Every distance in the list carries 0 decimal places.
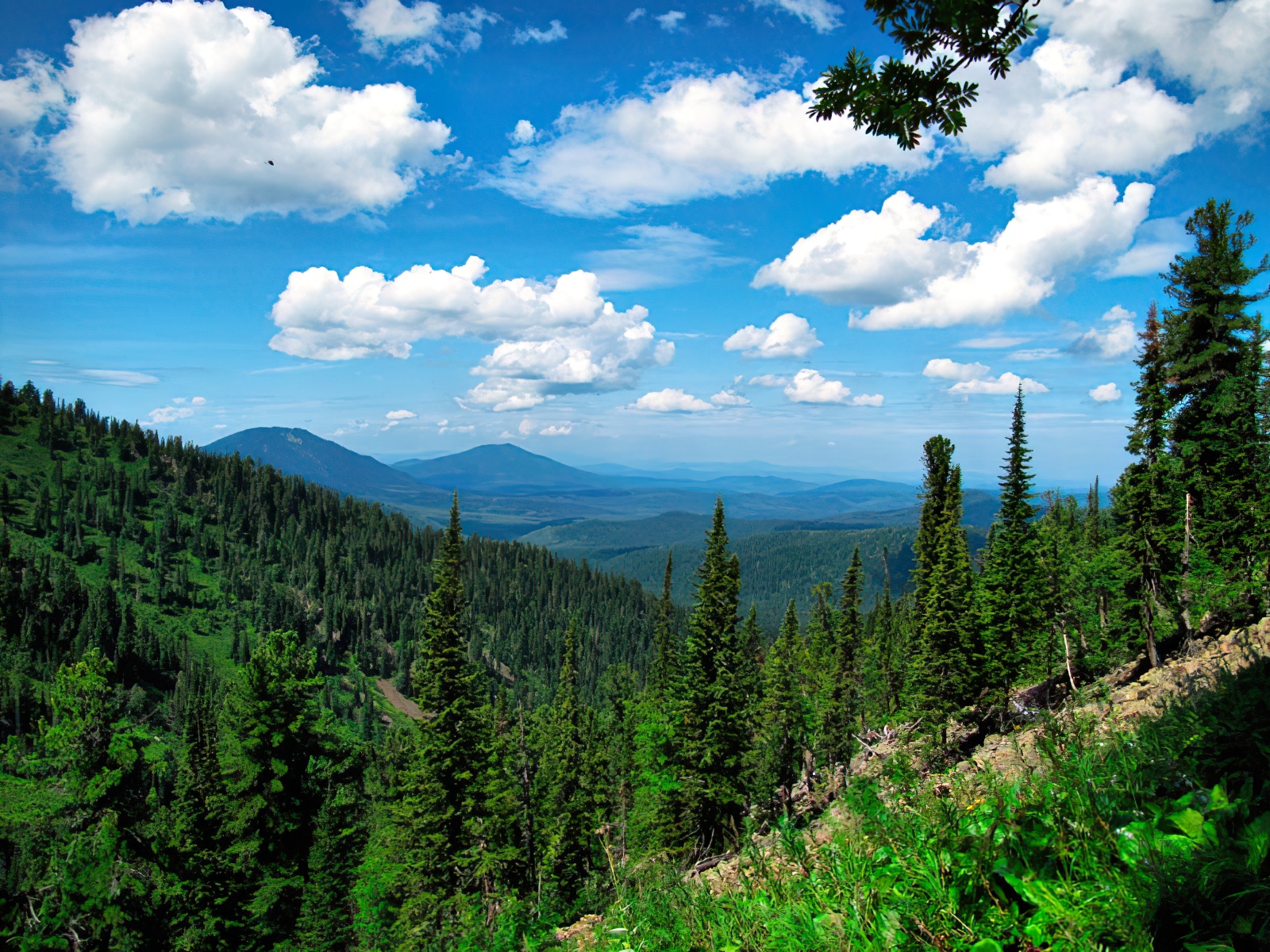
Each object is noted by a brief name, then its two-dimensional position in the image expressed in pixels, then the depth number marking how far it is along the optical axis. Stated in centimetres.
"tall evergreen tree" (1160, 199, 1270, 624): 2230
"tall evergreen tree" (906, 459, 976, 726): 2900
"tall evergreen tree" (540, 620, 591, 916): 3134
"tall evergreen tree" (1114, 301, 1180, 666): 2430
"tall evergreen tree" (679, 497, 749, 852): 2453
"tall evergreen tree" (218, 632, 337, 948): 2214
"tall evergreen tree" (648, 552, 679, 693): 4256
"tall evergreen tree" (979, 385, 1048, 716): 2817
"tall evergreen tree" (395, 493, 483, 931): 2241
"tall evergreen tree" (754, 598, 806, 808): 3359
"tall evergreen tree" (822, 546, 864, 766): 3747
